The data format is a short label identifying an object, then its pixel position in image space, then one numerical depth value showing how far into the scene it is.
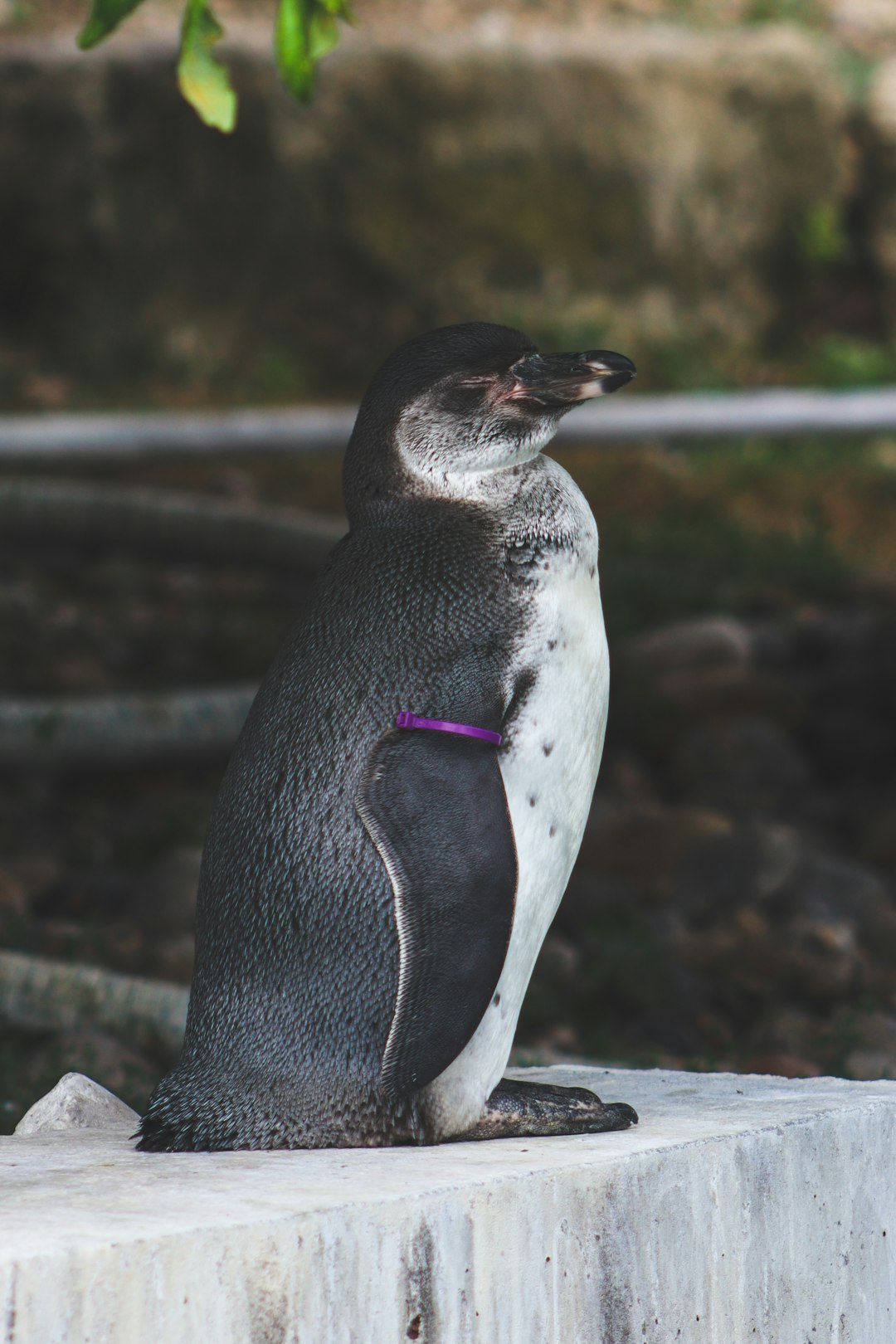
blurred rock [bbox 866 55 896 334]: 23.69
